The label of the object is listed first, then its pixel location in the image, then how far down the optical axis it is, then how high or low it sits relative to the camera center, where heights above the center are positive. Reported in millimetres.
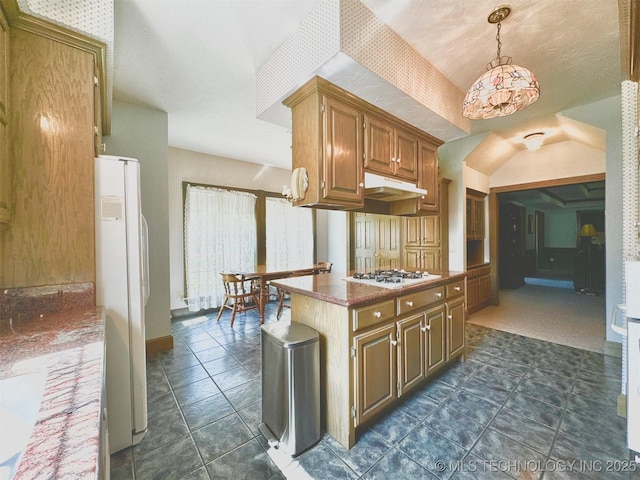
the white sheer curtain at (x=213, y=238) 4305 +14
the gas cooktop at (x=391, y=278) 2042 -363
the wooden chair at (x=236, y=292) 3809 -868
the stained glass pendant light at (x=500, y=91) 1630 +959
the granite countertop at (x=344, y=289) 1606 -377
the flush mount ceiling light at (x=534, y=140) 3579 +1342
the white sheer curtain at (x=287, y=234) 5289 +89
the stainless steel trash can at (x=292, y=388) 1534 -929
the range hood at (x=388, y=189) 2277 +452
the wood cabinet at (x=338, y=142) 1966 +809
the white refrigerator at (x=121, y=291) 1549 -317
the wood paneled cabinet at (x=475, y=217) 4305 +338
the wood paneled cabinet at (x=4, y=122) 1250 +594
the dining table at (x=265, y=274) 3862 -568
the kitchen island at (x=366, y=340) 1590 -719
